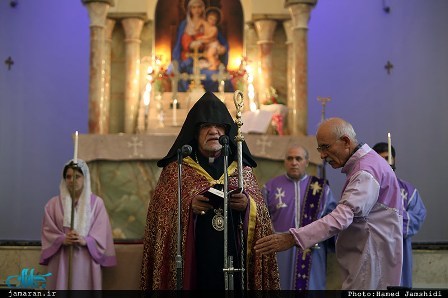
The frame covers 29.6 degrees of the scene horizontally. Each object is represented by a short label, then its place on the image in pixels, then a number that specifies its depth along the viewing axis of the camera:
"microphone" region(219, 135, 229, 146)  4.98
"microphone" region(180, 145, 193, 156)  5.05
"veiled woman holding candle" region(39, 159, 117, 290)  7.82
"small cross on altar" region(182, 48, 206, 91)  12.33
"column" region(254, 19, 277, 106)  12.45
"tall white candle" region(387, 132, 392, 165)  6.80
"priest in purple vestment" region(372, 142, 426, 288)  7.86
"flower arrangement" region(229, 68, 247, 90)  12.25
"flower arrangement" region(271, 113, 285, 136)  11.13
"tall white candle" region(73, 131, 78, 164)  6.77
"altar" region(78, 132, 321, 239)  9.88
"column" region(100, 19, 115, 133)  12.07
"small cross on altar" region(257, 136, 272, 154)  9.98
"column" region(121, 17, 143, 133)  12.42
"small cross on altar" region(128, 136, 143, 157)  10.03
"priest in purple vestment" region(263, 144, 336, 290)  8.26
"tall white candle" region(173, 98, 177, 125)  11.75
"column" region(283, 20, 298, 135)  11.93
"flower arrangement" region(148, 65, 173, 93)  12.21
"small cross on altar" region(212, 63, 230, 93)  12.40
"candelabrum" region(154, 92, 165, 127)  11.91
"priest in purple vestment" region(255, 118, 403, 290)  4.89
